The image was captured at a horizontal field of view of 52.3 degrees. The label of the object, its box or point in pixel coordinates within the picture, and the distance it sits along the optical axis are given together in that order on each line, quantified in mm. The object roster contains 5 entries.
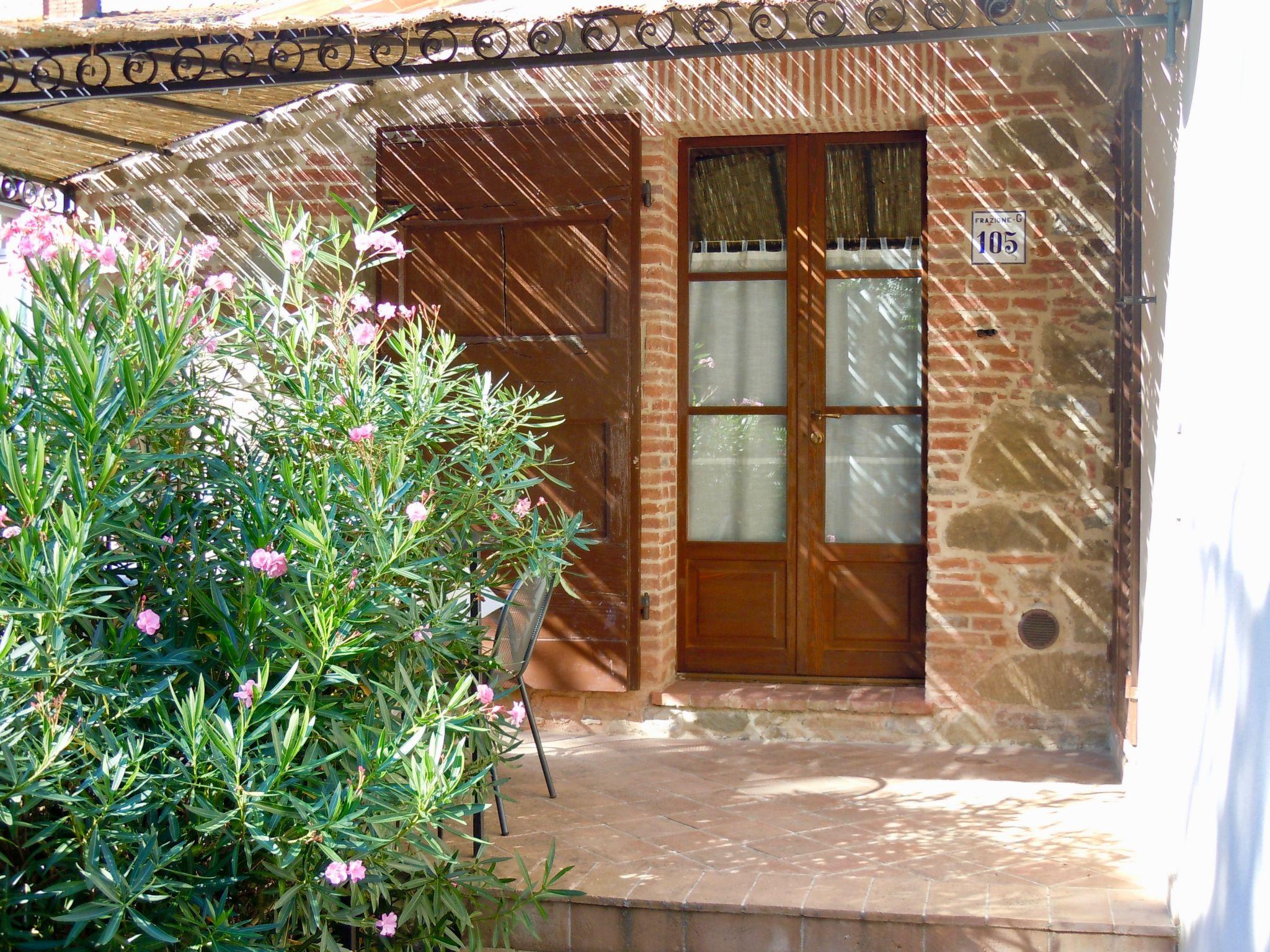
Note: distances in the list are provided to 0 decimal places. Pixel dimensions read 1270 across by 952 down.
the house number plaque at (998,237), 5312
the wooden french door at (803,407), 5730
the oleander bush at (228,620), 2373
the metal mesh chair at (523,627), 4293
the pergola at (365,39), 3895
